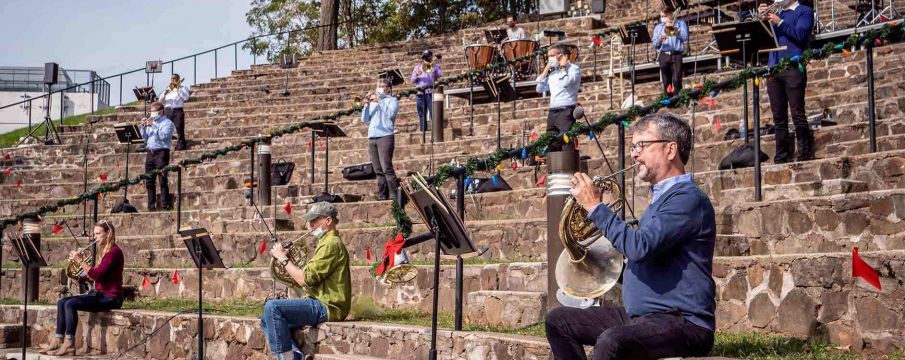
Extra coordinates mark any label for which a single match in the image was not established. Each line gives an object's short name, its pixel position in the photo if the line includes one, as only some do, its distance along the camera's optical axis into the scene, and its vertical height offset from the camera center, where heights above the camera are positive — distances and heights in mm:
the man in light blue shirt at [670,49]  15992 +2434
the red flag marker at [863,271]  6176 -228
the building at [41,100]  32094 +3687
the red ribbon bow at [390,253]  7924 -181
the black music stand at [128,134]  17734 +1439
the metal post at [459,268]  8039 -272
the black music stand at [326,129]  15242 +1300
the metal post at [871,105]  9281 +973
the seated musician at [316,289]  8897 -470
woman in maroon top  11516 -605
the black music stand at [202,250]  9734 -173
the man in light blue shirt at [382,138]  14305 +1114
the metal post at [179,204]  14594 +311
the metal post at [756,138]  9094 +700
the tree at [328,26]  31094 +5345
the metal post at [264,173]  15324 +728
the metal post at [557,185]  7414 +273
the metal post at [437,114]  17031 +1660
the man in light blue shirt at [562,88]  13164 +1563
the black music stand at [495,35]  21700 +3602
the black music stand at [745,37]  11609 +1986
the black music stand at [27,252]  11922 -228
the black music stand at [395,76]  18750 +2426
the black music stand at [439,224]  7012 +27
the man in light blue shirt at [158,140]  17344 +1308
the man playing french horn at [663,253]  5102 -110
